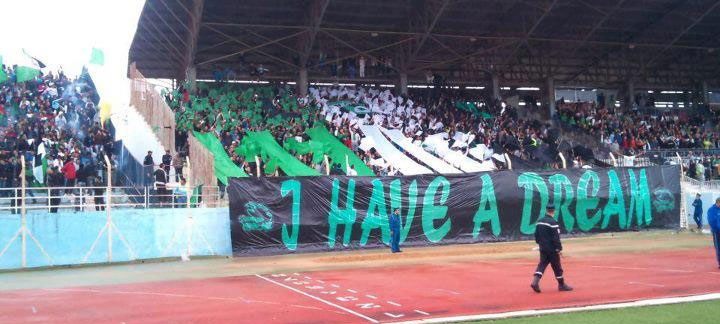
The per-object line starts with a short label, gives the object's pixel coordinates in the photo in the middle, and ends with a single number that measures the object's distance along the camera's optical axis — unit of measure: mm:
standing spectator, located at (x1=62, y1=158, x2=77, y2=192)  23250
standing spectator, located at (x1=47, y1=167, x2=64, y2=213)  23344
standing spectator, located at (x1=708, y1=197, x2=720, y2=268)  15357
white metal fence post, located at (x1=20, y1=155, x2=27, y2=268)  19891
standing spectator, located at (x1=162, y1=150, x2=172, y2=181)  24280
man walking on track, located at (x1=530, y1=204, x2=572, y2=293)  12484
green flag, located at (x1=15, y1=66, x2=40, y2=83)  35219
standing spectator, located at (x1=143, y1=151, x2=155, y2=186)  24688
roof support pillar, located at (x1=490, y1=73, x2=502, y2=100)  49084
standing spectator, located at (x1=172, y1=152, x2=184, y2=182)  24241
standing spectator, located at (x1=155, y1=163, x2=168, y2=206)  22203
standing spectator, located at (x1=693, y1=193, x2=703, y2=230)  28594
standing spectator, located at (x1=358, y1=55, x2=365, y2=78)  44594
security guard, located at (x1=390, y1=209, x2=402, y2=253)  22938
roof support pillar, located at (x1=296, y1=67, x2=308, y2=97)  42969
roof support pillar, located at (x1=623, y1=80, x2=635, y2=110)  53188
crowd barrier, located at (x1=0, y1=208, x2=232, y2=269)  20031
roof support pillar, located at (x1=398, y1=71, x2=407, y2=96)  45969
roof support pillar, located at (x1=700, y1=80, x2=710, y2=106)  56125
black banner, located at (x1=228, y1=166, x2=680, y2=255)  22750
